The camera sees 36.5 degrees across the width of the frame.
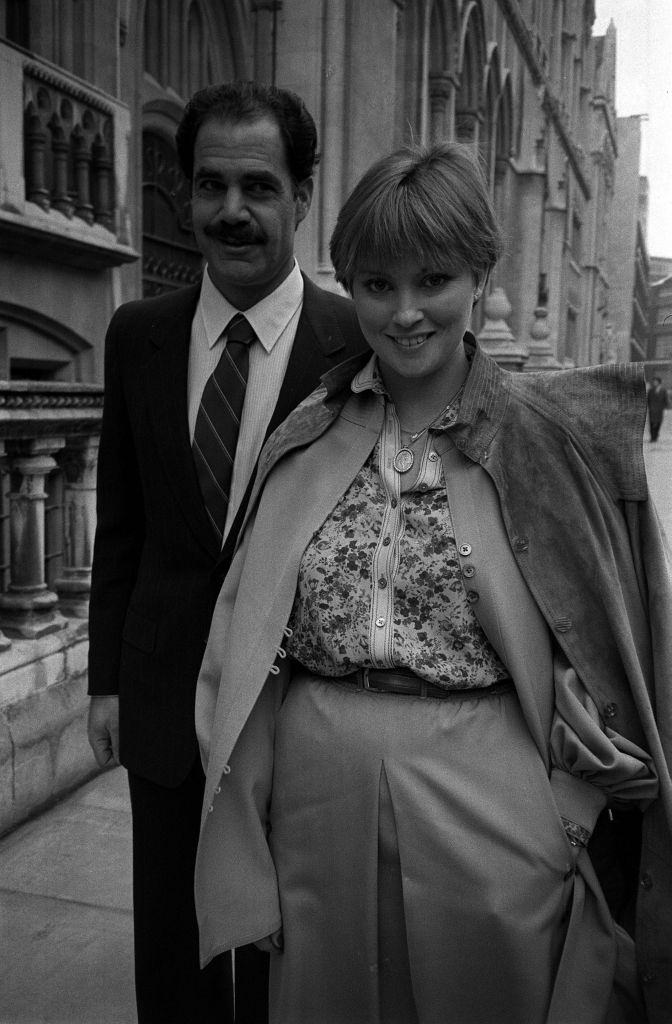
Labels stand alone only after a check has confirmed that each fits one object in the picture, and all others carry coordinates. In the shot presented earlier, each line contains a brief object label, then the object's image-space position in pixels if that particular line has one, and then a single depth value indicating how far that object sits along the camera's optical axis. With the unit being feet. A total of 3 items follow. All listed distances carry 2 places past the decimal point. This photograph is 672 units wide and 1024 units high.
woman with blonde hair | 5.58
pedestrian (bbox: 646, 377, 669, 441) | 92.11
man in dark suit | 7.02
